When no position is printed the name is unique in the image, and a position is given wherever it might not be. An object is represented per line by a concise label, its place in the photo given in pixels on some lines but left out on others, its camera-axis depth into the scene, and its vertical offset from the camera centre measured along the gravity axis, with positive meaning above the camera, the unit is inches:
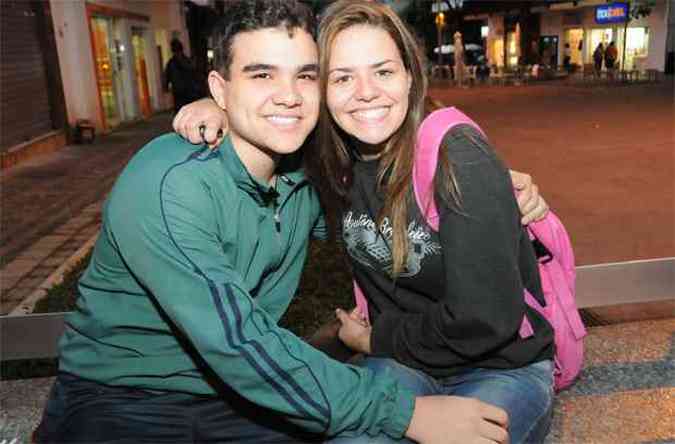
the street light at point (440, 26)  1566.3 +61.1
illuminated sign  1130.3 +50.7
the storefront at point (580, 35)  1115.3 +18.5
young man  67.2 -25.8
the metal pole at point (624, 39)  1096.0 +4.6
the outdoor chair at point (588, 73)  1137.9 -49.2
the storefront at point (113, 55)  558.9 +13.7
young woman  77.4 -22.1
